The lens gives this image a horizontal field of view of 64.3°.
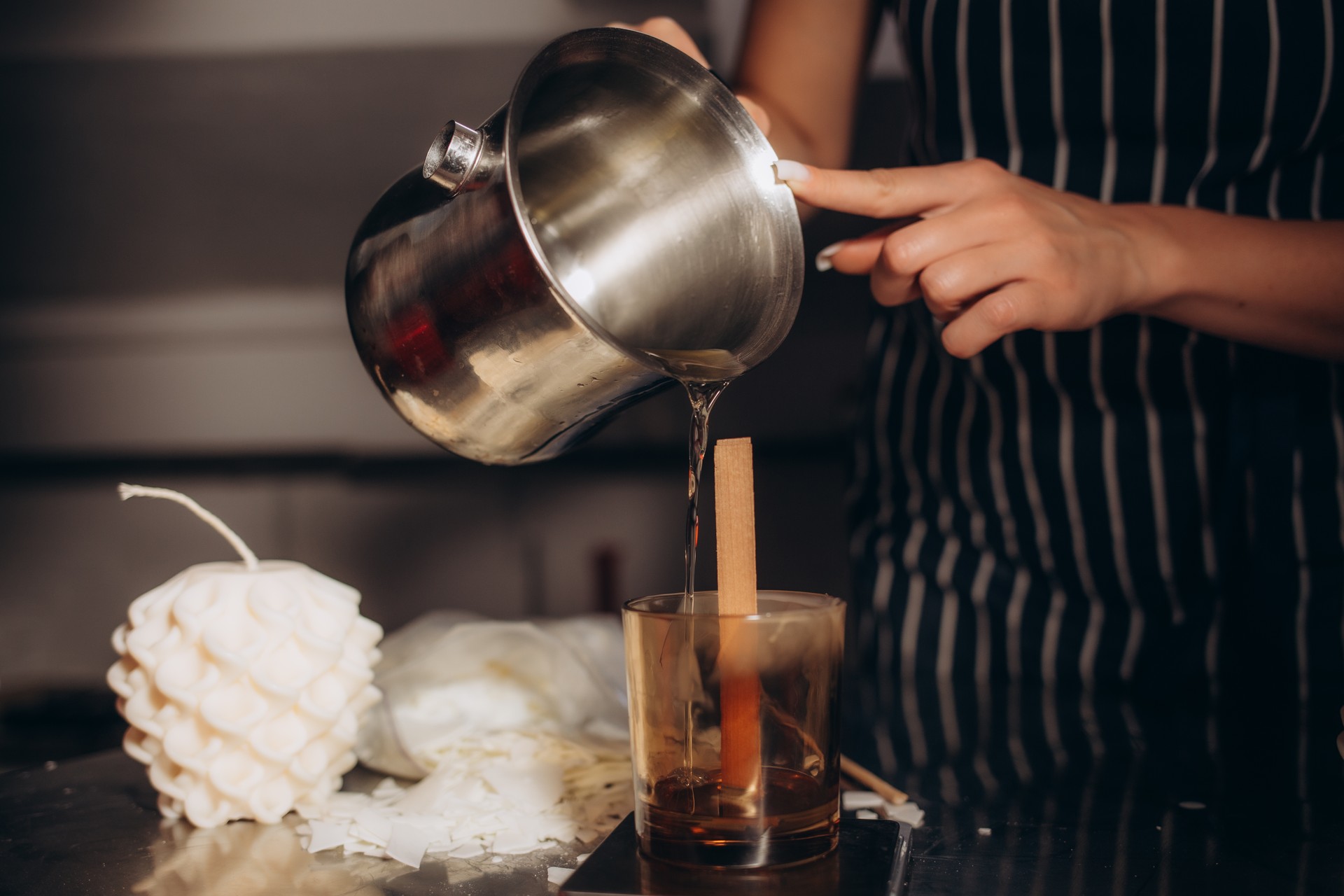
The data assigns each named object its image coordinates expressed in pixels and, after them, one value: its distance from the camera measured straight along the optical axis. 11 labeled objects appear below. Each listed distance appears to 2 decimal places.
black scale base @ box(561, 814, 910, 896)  0.51
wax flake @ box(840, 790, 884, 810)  0.68
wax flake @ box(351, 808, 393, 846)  0.62
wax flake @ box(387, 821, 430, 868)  0.60
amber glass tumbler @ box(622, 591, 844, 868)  0.53
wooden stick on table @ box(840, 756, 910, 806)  0.67
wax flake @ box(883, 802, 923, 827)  0.64
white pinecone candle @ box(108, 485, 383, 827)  0.66
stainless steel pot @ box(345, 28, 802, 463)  0.58
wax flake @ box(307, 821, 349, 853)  0.63
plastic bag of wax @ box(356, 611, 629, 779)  0.80
